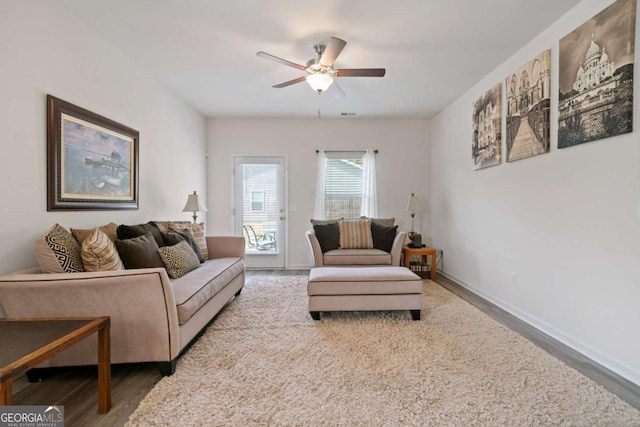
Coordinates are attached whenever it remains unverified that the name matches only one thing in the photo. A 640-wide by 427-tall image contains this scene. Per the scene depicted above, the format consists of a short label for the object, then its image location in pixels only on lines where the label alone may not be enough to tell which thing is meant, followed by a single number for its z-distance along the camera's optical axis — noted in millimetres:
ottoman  2869
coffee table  1101
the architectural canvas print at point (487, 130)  3330
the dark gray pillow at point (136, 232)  2672
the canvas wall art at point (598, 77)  1903
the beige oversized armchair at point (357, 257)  3980
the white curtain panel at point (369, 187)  5312
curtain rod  5343
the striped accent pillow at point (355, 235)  4305
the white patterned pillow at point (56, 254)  1921
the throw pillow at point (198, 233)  3562
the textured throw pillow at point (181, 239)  3016
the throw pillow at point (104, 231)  2262
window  5348
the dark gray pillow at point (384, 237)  4344
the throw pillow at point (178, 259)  2654
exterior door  5355
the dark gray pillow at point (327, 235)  4277
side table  4469
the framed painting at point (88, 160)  2279
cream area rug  1564
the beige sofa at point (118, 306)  1771
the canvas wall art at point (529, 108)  2604
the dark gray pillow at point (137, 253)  2400
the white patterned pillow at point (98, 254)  2072
